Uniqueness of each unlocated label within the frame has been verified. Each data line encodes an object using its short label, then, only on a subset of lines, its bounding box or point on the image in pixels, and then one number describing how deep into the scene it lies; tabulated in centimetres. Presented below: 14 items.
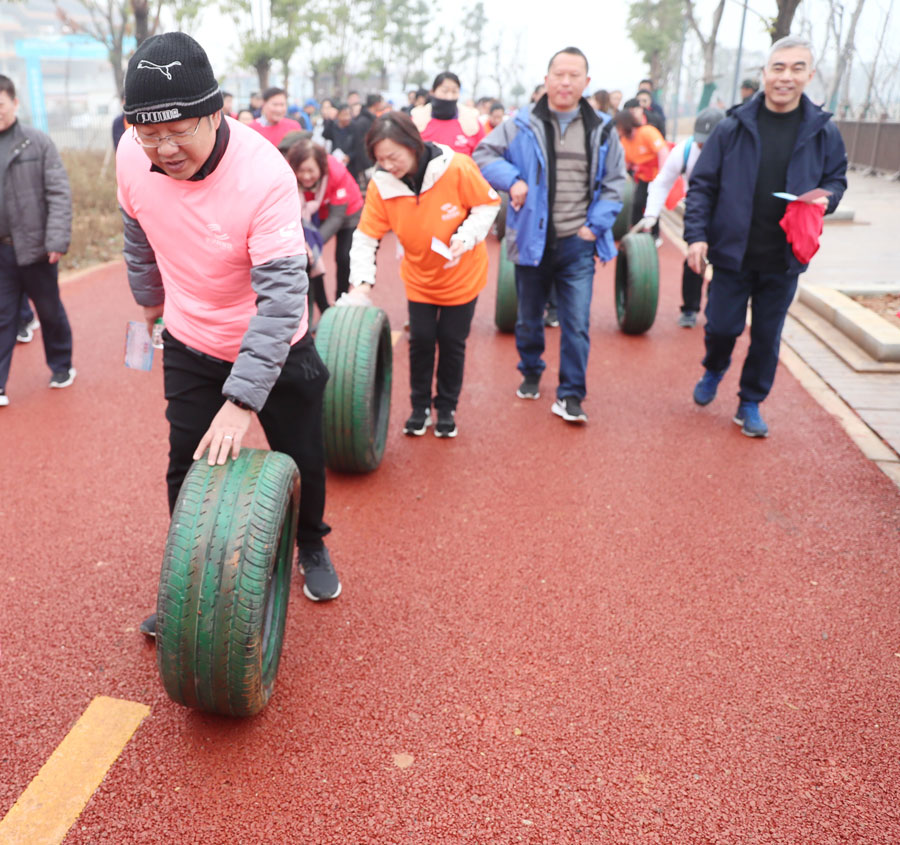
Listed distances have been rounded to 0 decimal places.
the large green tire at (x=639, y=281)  735
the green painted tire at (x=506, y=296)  738
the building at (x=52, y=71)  3644
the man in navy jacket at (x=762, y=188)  467
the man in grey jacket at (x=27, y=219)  553
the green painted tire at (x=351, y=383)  448
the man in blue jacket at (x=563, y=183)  513
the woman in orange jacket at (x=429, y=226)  429
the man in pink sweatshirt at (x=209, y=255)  231
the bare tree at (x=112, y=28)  1746
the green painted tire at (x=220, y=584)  247
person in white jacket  604
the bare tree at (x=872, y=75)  2560
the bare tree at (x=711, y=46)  3075
